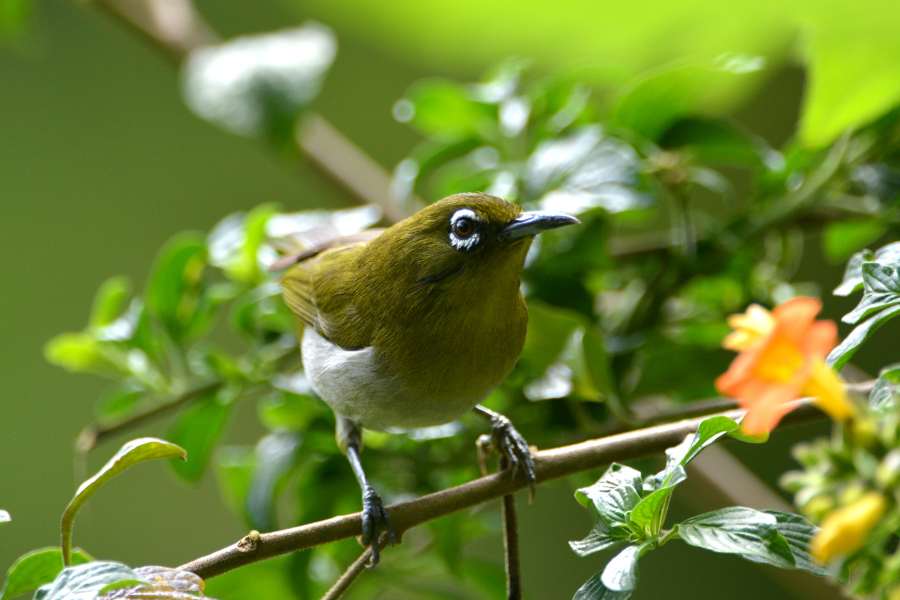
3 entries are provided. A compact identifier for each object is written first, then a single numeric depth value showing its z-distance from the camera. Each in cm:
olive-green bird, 236
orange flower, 185
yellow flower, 171
